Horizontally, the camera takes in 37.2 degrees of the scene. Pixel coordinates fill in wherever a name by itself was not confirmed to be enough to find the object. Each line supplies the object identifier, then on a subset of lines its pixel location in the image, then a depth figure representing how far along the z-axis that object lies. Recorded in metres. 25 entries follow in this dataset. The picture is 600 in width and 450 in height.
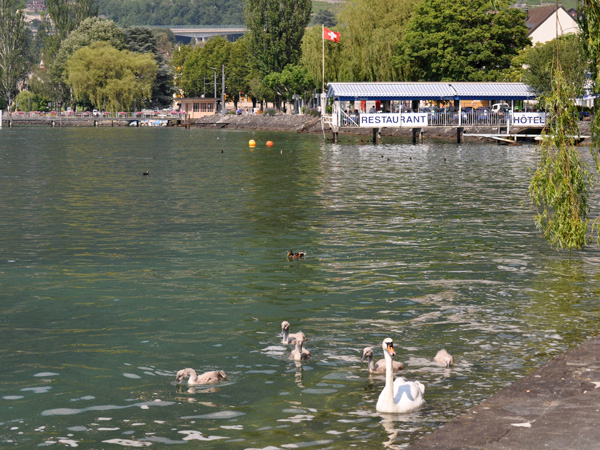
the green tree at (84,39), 169.50
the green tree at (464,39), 95.50
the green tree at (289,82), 132.62
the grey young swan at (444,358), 13.72
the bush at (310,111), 134.46
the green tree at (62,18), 178.12
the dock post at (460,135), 86.19
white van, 99.25
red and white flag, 97.03
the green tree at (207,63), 188.88
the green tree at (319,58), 110.56
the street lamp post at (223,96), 172.40
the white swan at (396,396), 11.49
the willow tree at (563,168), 17.12
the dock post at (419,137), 86.41
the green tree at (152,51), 180.38
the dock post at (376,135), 85.38
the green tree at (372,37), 102.62
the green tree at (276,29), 139.38
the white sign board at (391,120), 84.73
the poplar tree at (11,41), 175.12
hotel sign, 84.38
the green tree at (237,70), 179.25
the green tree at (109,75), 158.12
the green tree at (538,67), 84.25
